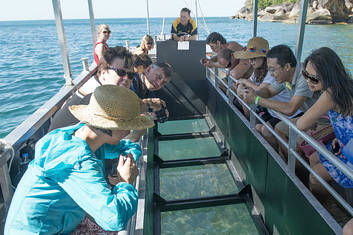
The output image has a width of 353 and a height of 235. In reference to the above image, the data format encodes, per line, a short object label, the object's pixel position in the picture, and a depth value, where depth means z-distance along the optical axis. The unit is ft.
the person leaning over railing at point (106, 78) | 8.11
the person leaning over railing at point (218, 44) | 16.69
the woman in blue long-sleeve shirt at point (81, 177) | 4.84
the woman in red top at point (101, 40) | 16.51
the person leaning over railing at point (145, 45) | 19.51
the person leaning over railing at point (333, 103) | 6.67
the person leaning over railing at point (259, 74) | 10.91
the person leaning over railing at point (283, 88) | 8.87
